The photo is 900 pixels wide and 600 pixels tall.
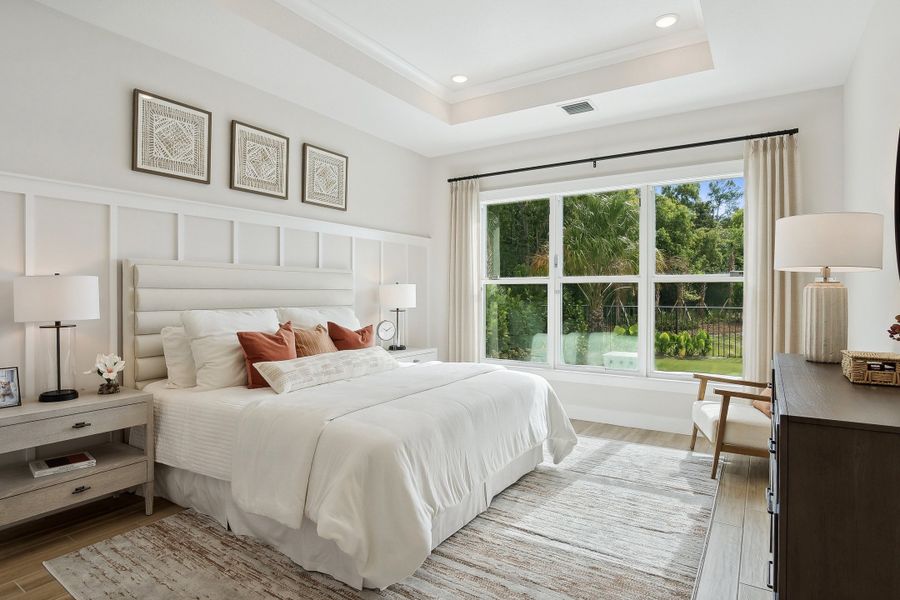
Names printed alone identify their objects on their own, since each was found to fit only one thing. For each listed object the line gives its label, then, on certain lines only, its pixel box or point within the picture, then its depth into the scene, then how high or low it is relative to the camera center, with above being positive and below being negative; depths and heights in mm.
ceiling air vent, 4192 +1612
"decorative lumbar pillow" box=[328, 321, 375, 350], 3674 -280
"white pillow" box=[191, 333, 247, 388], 2922 -364
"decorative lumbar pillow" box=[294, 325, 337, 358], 3279 -280
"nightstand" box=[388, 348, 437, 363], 4660 -522
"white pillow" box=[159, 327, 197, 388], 2977 -349
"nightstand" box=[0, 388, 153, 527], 2268 -839
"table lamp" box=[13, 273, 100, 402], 2463 -15
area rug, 2082 -1181
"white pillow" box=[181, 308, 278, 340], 3062 -140
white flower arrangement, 2761 -368
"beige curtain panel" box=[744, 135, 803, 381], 3838 +308
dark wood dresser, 1078 -445
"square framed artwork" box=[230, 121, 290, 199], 3732 +1061
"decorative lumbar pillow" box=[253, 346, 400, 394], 2785 -410
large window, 4324 +205
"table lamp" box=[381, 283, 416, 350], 4812 +42
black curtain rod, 3975 +1308
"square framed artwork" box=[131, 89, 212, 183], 3164 +1052
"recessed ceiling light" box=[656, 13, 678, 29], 3330 +1849
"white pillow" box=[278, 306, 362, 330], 3715 -129
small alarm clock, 4969 -308
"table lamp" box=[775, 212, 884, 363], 2096 +167
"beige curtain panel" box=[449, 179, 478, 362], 5438 +310
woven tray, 1565 -213
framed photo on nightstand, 2471 -439
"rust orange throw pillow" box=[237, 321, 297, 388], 2926 -290
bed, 1966 -685
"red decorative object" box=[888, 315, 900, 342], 1555 -95
